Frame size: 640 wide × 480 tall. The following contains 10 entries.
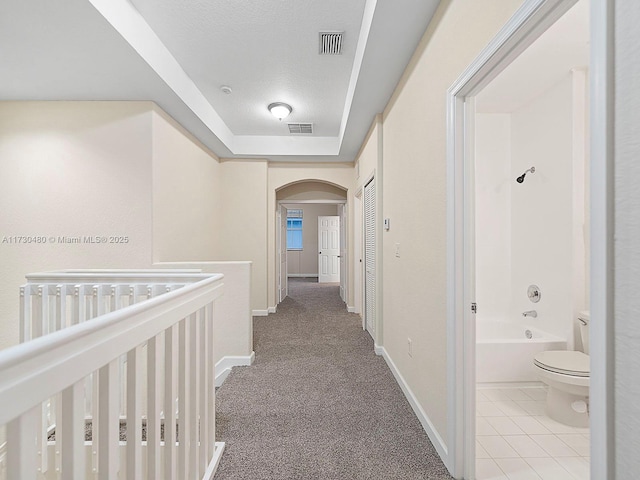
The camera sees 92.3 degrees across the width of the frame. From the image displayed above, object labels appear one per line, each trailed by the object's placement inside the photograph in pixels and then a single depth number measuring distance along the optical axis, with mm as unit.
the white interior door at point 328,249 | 8844
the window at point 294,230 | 9867
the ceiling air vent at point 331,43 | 2326
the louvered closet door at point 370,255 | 3557
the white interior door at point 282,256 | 5820
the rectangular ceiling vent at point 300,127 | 4137
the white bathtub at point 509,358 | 2420
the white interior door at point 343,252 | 5750
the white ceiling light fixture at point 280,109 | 3516
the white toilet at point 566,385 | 1829
